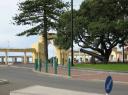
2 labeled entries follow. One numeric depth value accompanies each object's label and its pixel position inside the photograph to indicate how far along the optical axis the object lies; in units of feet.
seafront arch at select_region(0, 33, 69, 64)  212.23
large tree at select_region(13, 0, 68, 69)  193.26
